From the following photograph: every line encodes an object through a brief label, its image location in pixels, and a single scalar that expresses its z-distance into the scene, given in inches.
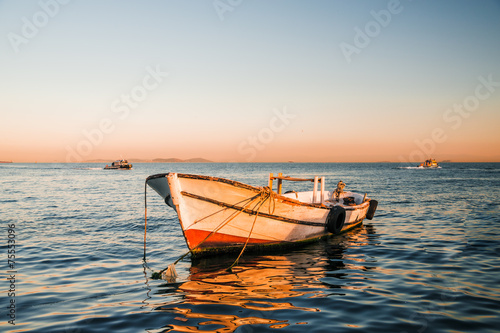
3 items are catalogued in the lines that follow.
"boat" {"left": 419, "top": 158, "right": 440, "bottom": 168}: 4486.5
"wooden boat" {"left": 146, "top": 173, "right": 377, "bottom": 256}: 381.1
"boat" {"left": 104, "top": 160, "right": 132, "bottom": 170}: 4207.7
